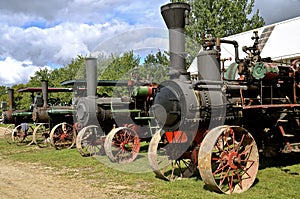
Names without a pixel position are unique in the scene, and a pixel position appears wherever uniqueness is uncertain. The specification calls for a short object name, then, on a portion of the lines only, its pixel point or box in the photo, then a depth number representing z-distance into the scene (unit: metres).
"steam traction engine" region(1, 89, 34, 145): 13.66
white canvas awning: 13.73
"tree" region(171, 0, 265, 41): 26.16
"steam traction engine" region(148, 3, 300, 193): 5.26
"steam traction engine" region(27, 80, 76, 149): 11.39
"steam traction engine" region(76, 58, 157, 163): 9.09
